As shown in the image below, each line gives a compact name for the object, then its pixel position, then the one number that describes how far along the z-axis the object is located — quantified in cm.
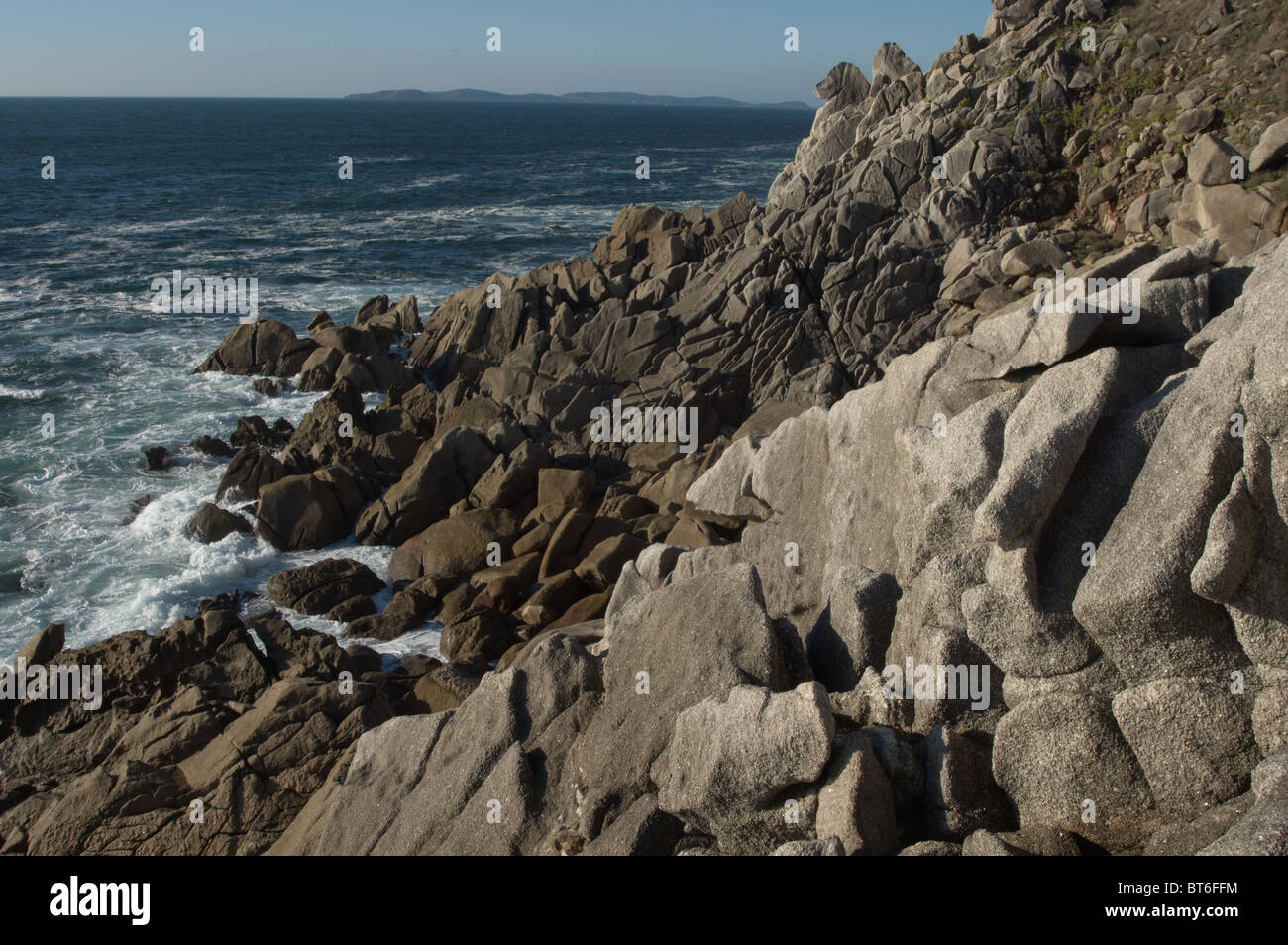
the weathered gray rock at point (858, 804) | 822
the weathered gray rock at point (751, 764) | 870
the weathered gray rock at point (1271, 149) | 2241
